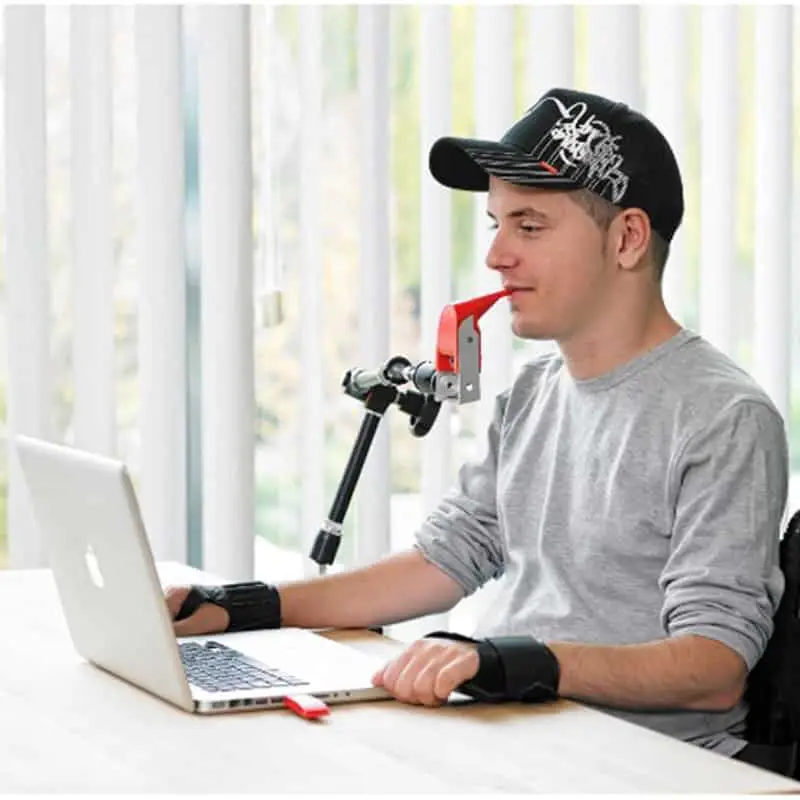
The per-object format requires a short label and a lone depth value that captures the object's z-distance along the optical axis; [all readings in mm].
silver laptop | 3485
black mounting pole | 3975
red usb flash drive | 3460
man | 3621
